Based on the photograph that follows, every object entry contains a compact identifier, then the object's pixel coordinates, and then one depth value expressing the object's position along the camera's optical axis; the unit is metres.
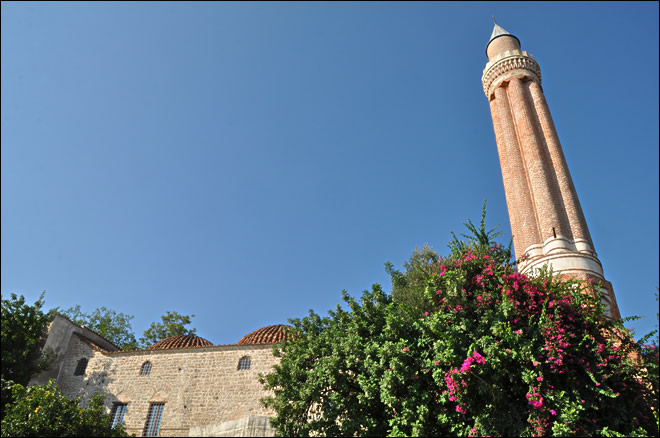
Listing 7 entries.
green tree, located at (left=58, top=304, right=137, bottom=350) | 29.71
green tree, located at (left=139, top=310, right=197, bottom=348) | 27.34
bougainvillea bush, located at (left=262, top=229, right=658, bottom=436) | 9.84
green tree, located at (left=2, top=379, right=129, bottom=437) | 13.61
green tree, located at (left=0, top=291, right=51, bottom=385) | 17.70
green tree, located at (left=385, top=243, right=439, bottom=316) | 12.23
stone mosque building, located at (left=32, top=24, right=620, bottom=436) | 16.09
